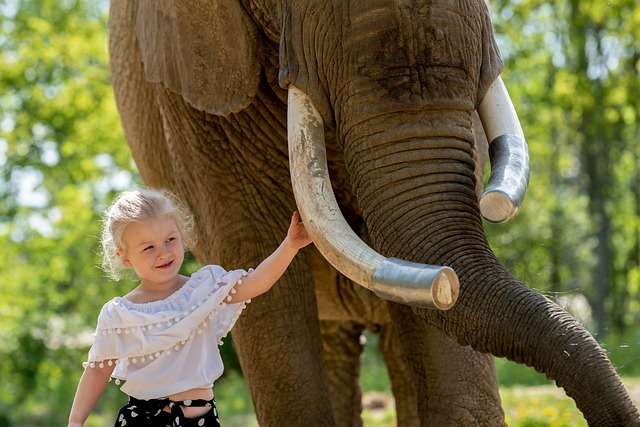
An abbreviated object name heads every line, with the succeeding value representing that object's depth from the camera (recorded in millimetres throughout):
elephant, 6077
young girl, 6668
